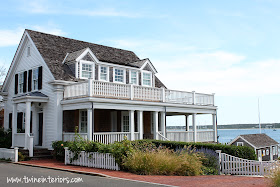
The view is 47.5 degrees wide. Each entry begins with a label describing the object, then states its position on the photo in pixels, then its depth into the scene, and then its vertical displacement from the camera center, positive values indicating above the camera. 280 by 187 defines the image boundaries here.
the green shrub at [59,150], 19.03 -1.69
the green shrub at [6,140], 23.72 -1.36
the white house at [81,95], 20.77 +1.83
